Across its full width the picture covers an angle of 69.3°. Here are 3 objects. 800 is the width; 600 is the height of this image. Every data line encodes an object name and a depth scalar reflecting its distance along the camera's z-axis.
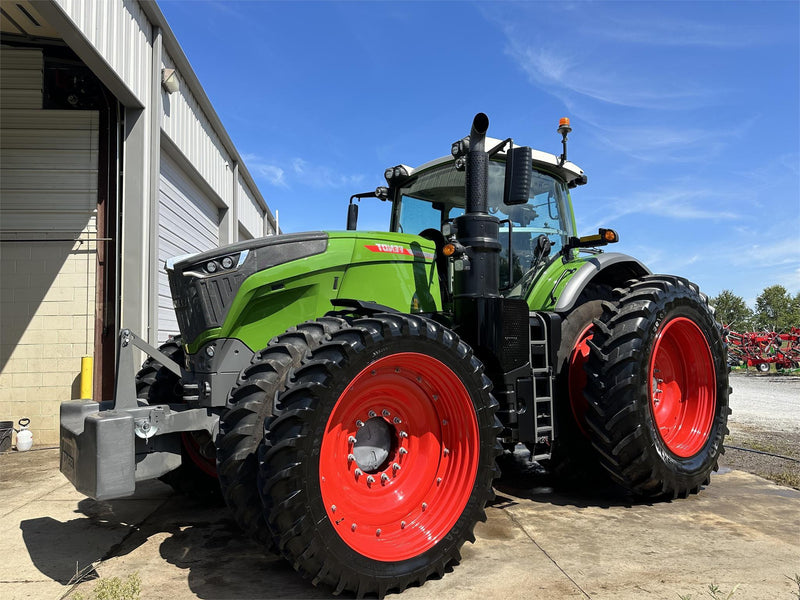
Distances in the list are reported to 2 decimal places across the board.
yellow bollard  6.98
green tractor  2.64
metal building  7.12
